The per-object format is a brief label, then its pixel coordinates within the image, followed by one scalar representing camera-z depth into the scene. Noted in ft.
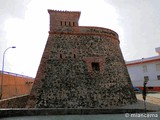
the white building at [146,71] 69.95
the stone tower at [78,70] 30.91
